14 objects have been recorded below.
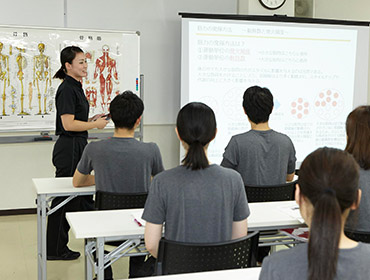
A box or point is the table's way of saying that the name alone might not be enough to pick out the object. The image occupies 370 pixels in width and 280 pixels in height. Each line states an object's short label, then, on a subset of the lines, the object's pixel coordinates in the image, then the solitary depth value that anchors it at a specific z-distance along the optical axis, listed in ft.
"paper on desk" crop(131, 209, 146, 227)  7.22
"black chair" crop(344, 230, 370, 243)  6.55
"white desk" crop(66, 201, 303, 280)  6.90
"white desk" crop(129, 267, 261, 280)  5.37
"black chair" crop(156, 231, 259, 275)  5.92
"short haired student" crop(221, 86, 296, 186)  9.49
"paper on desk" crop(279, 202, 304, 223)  7.78
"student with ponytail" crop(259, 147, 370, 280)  3.47
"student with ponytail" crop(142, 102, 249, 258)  6.23
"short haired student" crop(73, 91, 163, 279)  8.78
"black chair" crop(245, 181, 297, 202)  9.01
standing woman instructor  11.59
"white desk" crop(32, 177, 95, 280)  9.53
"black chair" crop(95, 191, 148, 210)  8.39
